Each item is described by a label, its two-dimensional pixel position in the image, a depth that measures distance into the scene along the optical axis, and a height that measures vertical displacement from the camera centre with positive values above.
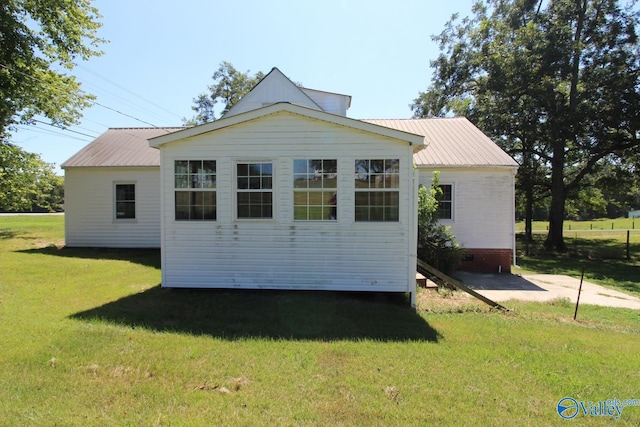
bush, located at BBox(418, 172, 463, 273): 10.61 -0.97
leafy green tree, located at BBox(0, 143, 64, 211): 16.92 +1.82
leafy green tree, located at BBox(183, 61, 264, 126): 31.20 +11.15
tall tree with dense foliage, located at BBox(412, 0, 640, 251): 17.44 +6.47
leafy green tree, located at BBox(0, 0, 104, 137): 13.21 +6.39
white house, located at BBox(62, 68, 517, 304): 7.28 +0.17
